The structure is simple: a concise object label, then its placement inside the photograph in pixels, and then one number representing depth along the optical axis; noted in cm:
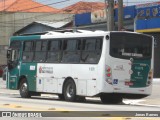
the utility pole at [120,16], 2970
